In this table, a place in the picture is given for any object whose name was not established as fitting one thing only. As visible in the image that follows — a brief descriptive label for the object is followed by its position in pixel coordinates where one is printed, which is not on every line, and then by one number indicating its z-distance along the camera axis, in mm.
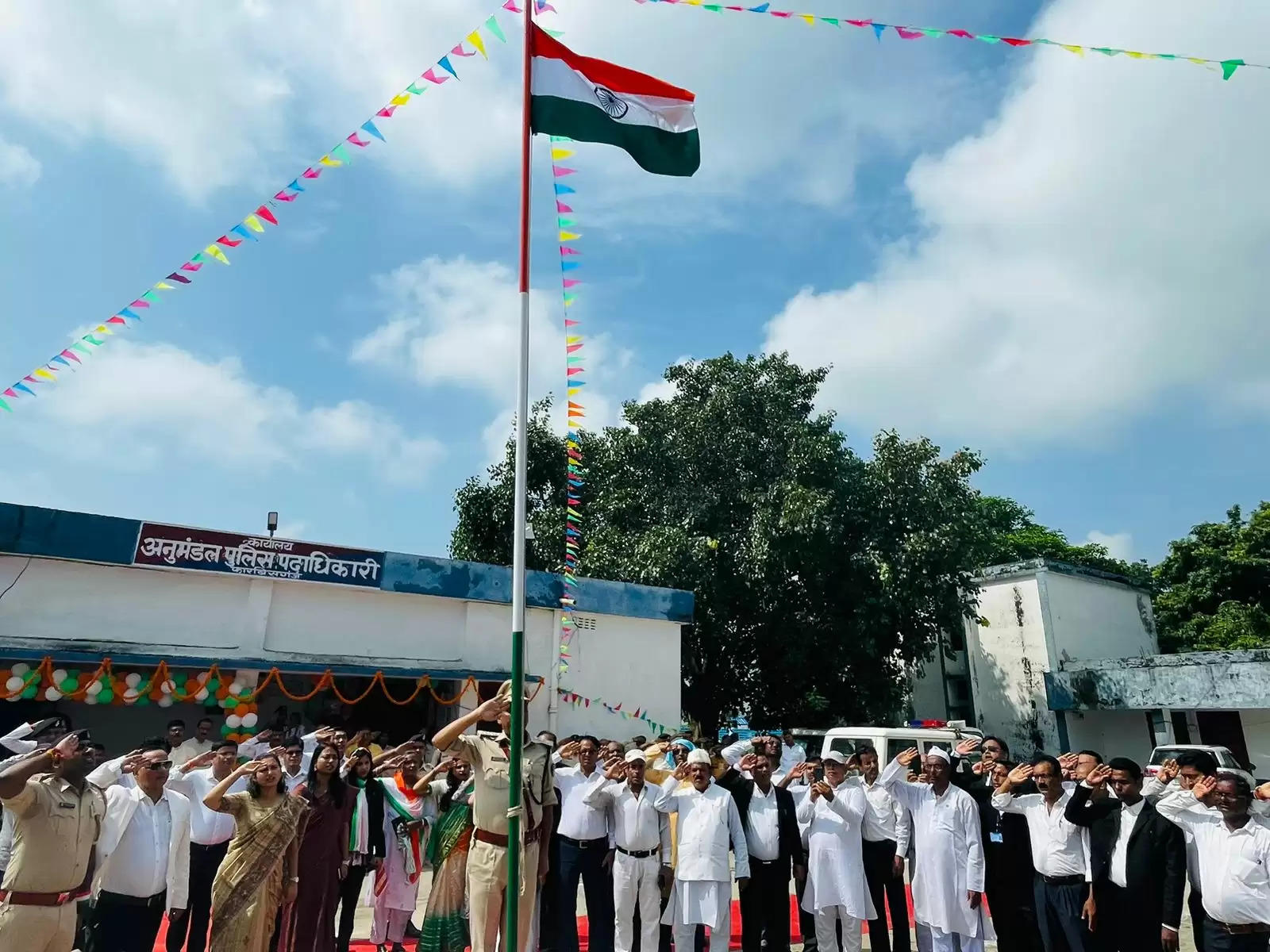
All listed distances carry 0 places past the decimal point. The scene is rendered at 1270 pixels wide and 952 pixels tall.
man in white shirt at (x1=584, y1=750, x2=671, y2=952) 6488
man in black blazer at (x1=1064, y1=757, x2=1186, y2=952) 5195
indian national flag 5078
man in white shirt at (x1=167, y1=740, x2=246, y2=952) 6137
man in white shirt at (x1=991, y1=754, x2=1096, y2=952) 5477
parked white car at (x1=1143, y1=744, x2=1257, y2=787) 15329
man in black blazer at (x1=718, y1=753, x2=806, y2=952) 6523
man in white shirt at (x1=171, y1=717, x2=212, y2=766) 9102
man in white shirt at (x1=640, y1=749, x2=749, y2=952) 6312
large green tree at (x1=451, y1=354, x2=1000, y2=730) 16984
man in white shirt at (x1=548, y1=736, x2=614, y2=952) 6684
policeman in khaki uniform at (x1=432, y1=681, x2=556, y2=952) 5180
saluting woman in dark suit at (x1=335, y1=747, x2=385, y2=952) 6629
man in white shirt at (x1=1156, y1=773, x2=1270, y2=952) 4672
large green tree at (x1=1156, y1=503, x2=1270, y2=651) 23281
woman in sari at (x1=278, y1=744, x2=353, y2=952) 5730
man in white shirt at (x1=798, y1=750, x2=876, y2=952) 6535
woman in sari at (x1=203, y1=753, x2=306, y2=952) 5059
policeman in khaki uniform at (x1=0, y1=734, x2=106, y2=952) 4359
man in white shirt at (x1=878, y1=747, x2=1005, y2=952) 6188
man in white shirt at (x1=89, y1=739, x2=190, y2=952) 5332
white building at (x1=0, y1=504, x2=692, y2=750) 10812
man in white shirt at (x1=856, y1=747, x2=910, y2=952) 6703
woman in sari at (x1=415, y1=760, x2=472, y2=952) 5914
